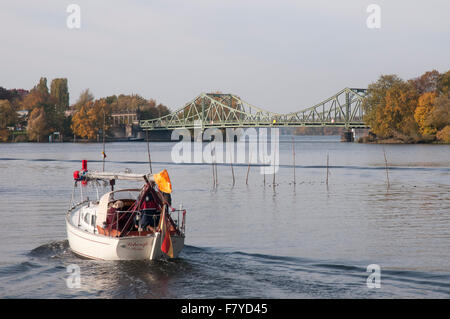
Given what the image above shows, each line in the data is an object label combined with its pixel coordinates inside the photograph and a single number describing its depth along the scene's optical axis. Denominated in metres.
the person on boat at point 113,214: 20.38
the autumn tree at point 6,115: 161.50
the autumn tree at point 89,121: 175.12
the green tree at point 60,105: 191.69
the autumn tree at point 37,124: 168.62
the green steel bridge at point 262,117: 143.38
